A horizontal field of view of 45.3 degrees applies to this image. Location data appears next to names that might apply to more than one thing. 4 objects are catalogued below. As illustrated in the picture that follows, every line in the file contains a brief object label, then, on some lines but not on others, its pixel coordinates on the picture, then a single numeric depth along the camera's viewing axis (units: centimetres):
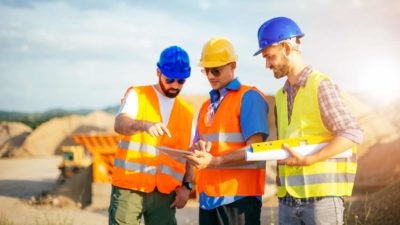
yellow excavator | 1459
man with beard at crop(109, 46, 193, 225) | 371
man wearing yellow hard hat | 312
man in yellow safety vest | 268
